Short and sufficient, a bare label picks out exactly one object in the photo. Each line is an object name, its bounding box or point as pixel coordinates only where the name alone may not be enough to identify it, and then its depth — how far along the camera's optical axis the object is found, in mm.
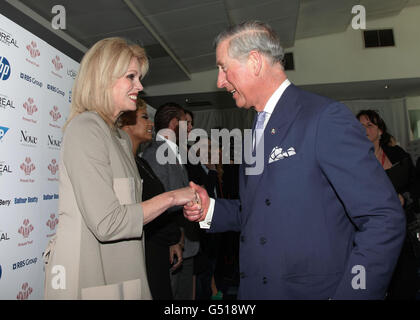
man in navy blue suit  1166
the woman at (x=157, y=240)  2336
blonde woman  1342
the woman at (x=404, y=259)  2627
